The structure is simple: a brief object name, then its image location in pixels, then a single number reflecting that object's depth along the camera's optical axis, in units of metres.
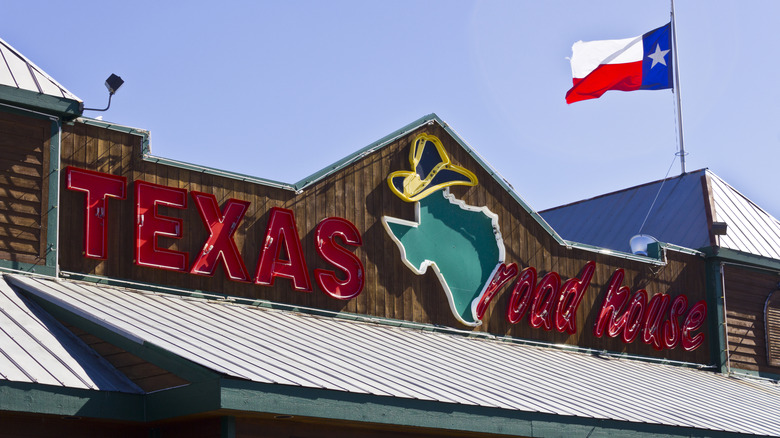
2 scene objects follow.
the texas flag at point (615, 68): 25.44
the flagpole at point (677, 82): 26.78
